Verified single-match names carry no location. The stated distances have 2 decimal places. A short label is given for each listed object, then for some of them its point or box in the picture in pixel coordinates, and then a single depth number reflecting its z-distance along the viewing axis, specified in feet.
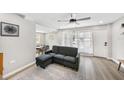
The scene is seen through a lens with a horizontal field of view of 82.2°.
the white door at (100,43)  15.99
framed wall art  7.51
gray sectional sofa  10.11
